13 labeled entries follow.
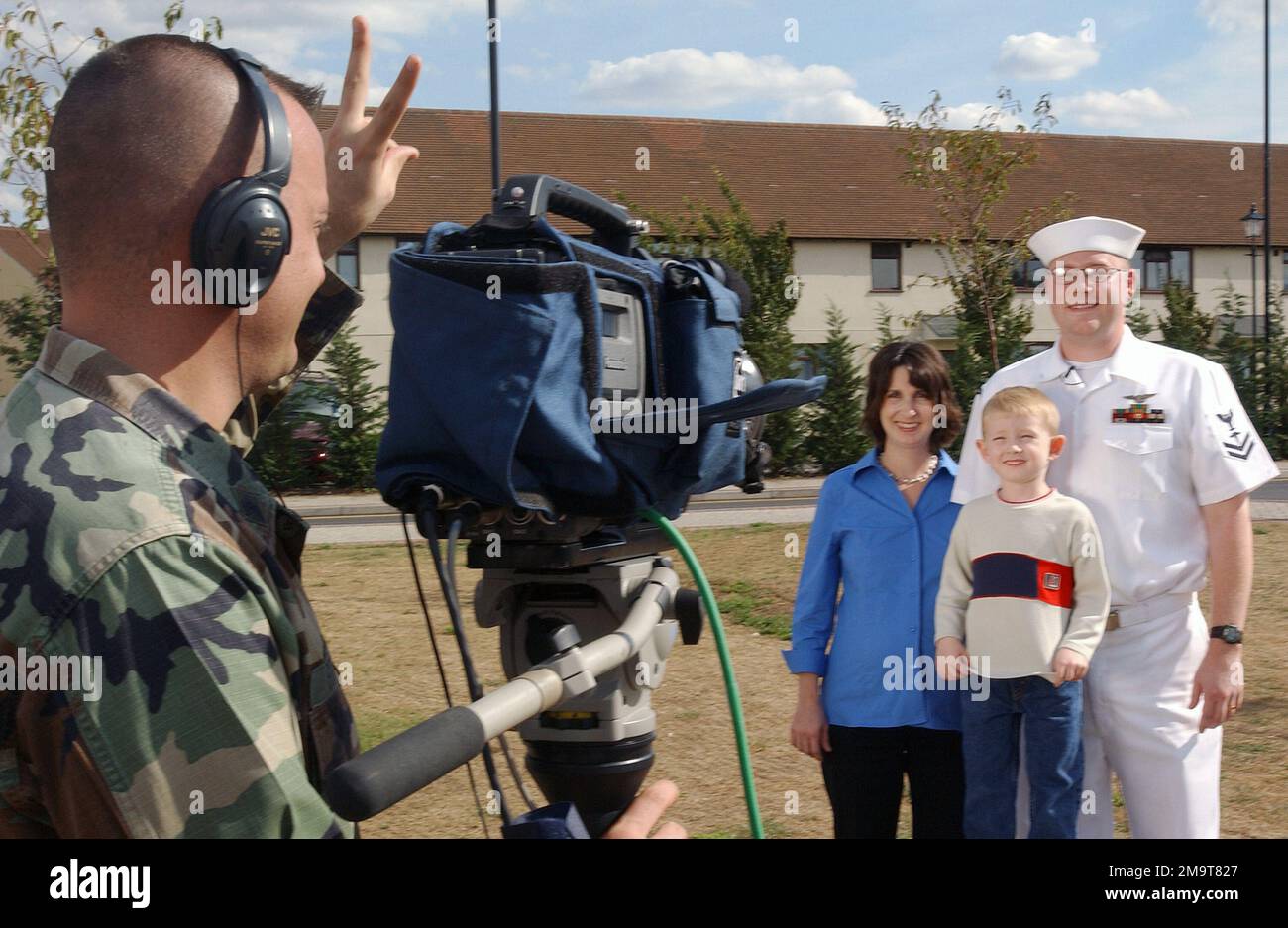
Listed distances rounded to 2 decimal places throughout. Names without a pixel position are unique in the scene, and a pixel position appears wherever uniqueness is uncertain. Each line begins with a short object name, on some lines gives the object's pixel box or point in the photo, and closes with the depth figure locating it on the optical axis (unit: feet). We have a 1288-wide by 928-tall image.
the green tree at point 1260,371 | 68.95
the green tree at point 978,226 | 54.34
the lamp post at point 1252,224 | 72.54
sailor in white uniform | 8.71
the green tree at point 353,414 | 56.65
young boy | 8.65
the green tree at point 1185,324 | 67.41
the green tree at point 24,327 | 41.98
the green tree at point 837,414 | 62.08
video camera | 5.27
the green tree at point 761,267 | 59.21
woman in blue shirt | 9.45
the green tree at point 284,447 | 45.27
